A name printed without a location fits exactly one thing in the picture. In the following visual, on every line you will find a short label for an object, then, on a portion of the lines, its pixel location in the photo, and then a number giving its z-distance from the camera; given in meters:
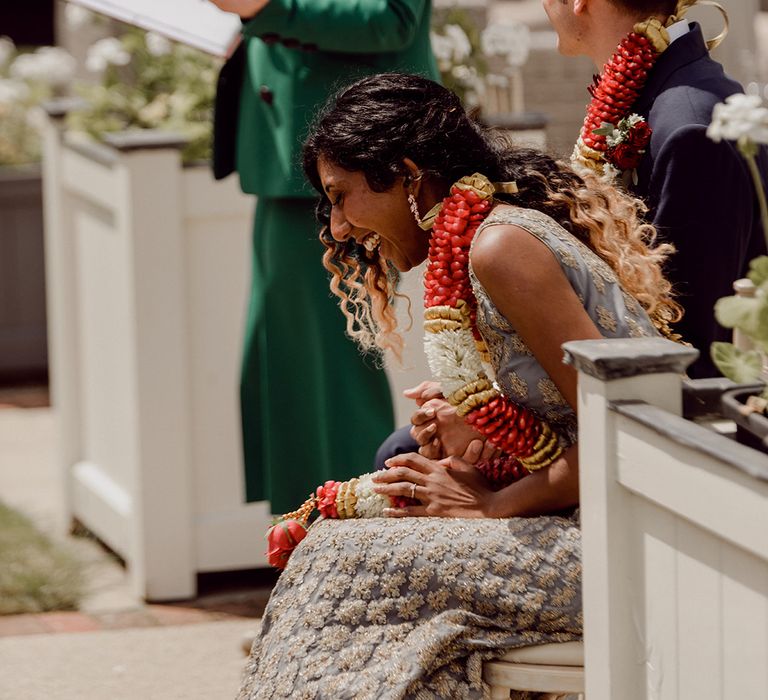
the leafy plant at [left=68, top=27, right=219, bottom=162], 9.22
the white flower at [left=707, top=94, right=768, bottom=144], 3.31
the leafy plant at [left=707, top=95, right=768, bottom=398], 3.32
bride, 4.25
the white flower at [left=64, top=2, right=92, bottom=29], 12.16
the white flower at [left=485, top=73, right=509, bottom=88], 9.12
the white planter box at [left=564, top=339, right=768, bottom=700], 3.18
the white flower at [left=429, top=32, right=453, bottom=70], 8.69
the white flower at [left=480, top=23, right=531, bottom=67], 9.29
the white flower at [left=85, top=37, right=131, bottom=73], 10.34
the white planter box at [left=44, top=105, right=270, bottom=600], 8.05
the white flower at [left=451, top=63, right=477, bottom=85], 8.77
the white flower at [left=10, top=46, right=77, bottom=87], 14.20
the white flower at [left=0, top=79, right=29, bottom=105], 15.66
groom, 4.96
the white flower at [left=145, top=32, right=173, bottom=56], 10.17
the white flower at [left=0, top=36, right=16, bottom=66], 16.73
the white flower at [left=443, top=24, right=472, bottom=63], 8.69
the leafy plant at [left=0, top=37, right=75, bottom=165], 14.48
